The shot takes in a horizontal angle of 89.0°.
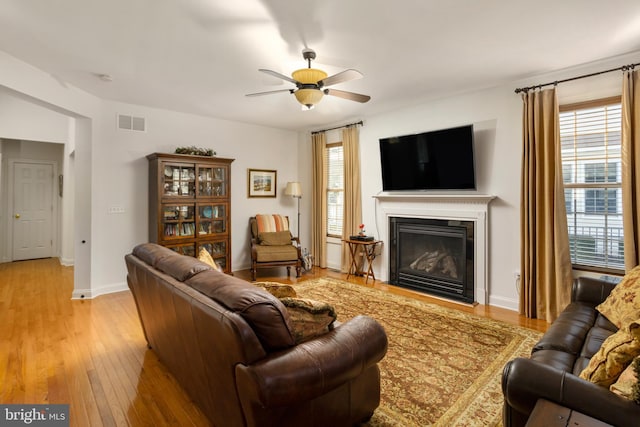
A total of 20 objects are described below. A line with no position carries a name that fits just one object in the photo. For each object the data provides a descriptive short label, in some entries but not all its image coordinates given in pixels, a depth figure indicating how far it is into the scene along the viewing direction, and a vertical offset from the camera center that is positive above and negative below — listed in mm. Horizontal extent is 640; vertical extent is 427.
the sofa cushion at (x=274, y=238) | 5590 -354
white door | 6605 +184
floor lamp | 6047 +529
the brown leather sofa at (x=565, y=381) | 1182 -730
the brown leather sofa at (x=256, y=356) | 1319 -629
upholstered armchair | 5207 -455
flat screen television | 4074 +758
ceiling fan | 2873 +1201
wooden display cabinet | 4637 +216
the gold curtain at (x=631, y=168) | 2963 +422
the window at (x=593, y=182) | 3207 +338
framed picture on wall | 5945 +660
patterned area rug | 2000 -1163
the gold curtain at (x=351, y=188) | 5398 +493
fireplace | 4211 -563
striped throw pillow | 5812 -95
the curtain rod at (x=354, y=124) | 5338 +1548
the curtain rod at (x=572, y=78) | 3007 +1407
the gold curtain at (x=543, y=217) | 3381 -17
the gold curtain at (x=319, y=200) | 5996 +314
